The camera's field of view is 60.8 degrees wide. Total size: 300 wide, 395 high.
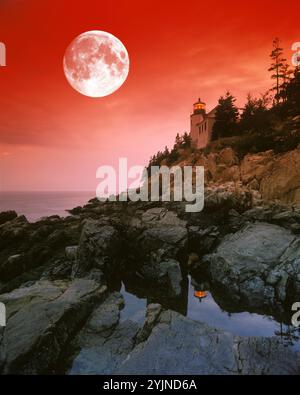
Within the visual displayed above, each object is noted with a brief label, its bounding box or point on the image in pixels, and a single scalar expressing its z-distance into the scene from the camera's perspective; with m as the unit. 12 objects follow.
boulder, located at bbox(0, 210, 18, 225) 35.58
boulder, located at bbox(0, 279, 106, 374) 8.97
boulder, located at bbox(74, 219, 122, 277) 17.42
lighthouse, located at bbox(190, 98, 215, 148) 46.72
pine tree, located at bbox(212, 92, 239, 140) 44.48
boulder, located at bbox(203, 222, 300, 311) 14.29
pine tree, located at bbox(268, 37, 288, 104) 50.58
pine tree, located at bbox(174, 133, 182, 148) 70.08
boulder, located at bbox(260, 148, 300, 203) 24.36
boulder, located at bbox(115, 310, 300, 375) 8.26
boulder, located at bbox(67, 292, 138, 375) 9.23
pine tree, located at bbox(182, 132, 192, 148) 58.25
